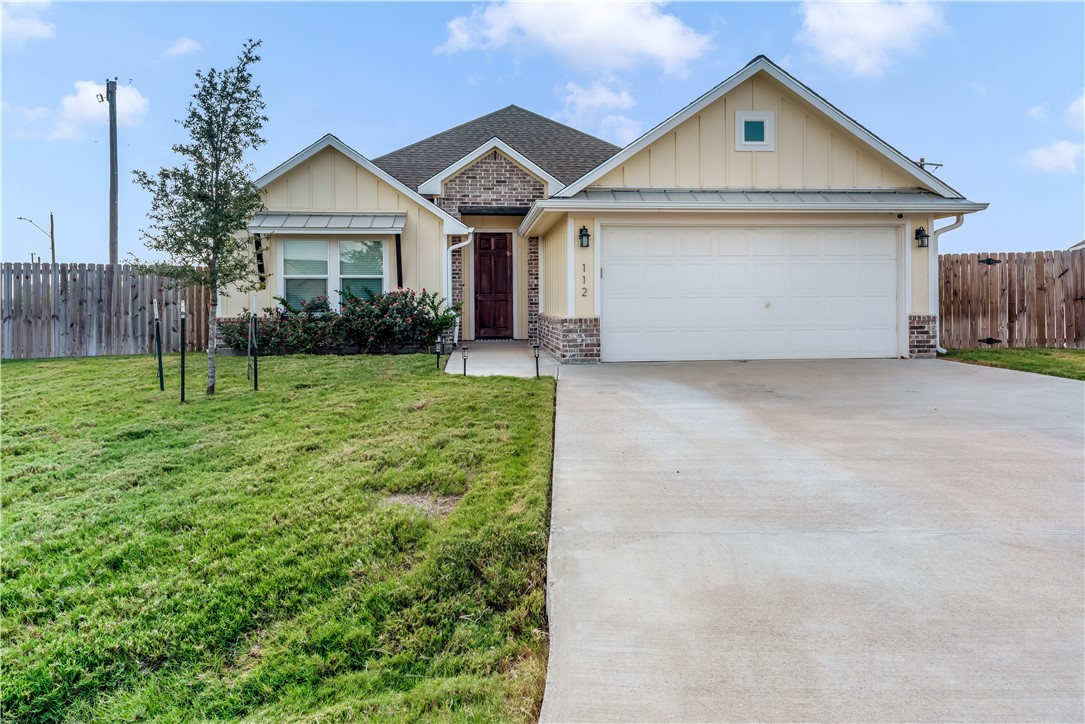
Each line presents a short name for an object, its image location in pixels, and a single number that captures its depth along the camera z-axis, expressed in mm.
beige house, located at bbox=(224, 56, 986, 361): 10359
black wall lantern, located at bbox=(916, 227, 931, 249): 10727
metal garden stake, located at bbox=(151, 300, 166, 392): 7527
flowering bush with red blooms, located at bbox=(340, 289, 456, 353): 11719
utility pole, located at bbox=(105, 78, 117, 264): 16109
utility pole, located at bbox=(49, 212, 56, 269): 19884
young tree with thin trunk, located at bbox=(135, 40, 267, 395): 7168
